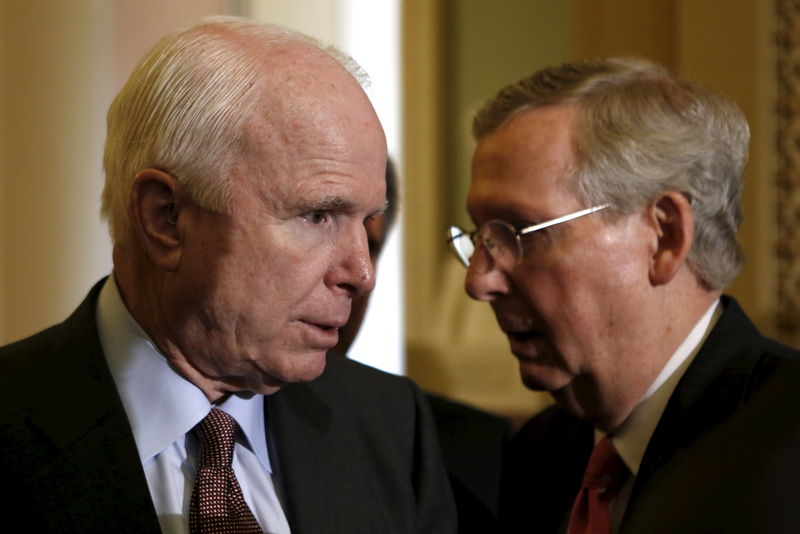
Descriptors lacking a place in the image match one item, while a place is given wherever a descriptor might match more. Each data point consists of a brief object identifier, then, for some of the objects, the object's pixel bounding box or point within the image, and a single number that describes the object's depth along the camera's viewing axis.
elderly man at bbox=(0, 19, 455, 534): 1.30
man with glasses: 1.51
